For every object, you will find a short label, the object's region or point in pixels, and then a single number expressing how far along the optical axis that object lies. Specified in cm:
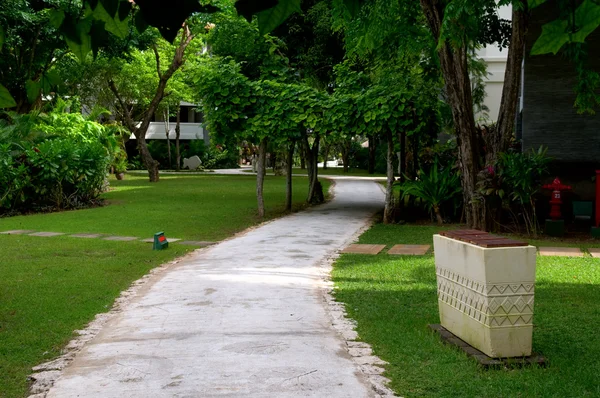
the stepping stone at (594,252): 1229
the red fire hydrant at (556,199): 1515
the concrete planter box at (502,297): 584
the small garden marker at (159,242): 1355
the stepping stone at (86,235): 1566
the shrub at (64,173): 2094
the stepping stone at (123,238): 1516
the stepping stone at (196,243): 1452
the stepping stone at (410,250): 1270
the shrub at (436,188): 1727
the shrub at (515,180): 1477
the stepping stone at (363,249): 1302
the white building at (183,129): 5722
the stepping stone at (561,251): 1240
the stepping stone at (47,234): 1599
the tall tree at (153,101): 3073
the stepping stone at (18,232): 1630
